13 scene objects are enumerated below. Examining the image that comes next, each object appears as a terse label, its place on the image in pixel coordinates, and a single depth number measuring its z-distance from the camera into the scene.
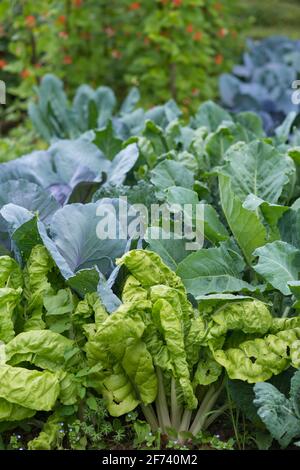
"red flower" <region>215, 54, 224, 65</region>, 6.96
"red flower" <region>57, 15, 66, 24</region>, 6.46
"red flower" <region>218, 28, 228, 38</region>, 6.86
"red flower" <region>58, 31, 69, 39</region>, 6.39
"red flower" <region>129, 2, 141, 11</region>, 6.32
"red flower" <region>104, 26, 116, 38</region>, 6.72
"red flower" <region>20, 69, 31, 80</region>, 6.44
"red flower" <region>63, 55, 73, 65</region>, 6.50
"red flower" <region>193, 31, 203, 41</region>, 6.34
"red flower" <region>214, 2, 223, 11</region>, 6.74
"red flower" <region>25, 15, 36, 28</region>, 6.31
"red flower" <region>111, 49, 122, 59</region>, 6.78
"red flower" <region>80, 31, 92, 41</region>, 6.64
